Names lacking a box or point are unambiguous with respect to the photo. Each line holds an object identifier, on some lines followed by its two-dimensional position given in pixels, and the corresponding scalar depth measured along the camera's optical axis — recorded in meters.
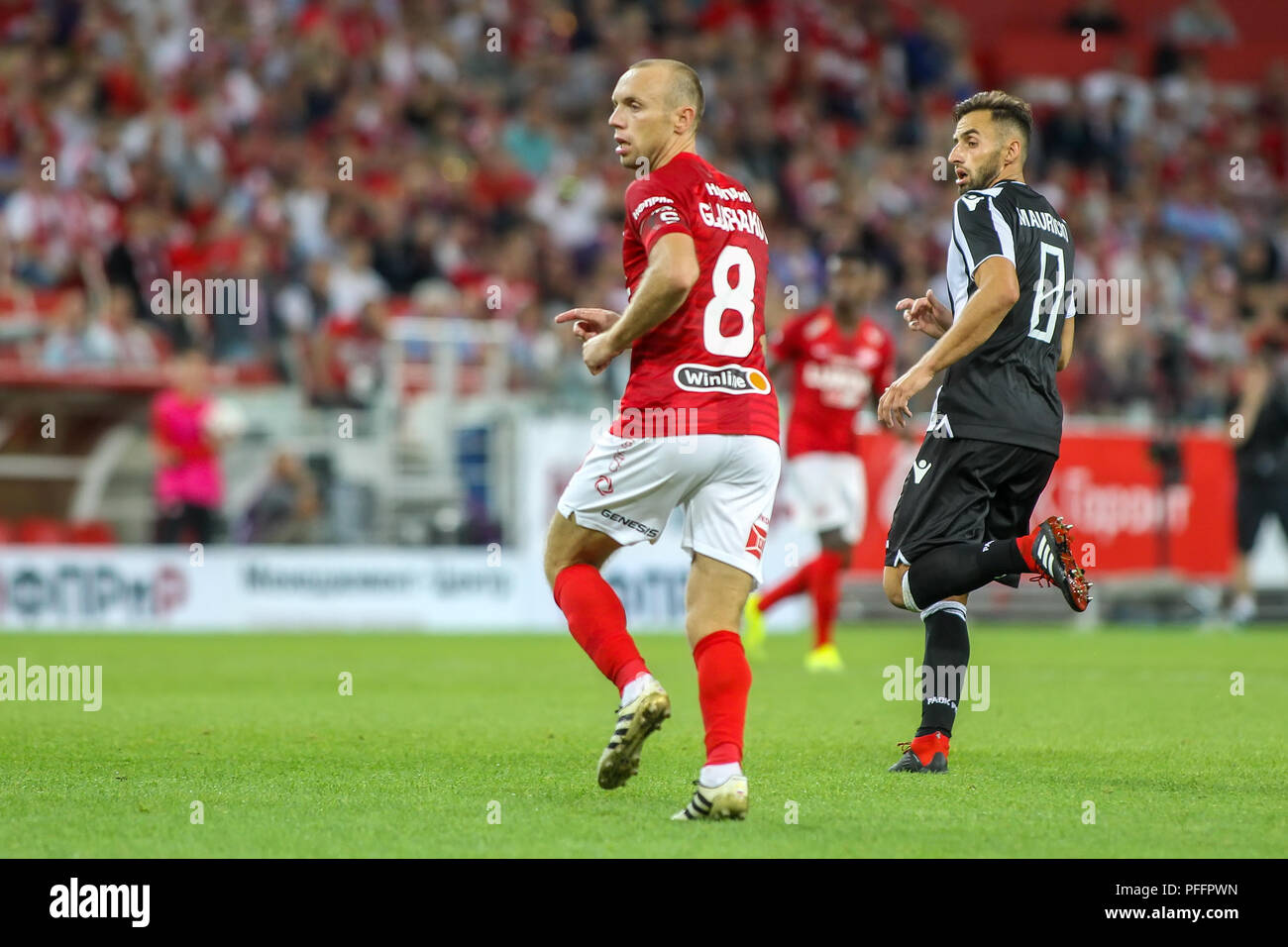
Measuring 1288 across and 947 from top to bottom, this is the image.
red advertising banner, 17.69
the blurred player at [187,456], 15.77
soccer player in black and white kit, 6.53
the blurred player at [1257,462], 17.12
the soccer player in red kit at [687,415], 5.55
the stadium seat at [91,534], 16.25
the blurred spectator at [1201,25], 29.36
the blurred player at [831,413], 12.20
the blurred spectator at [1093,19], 29.08
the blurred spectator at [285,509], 16.45
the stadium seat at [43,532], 15.95
